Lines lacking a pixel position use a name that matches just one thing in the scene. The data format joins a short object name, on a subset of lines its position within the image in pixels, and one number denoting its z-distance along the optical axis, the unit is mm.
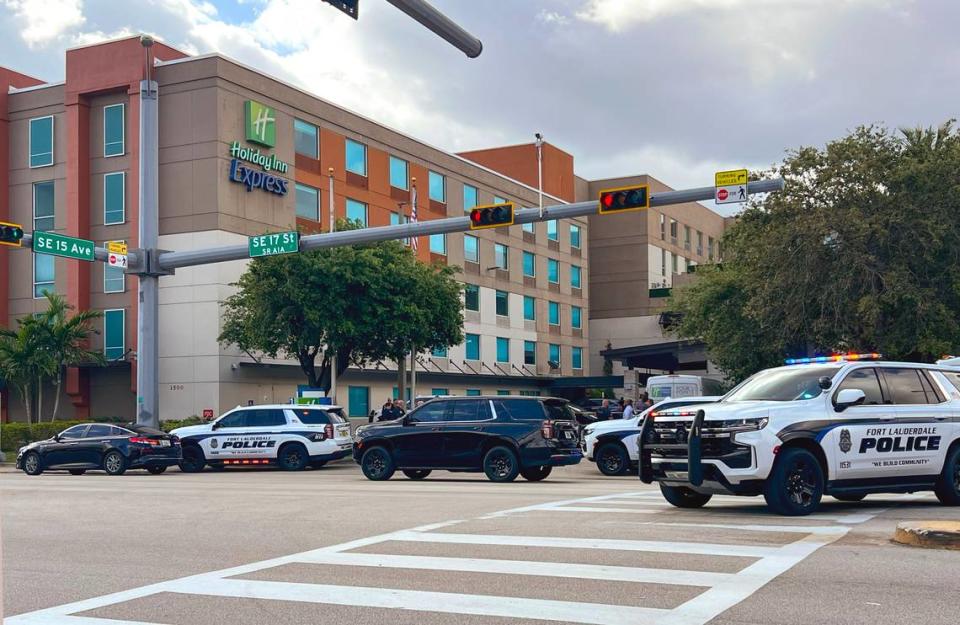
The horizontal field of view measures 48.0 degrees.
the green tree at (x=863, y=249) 31906
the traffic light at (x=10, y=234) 24828
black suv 20828
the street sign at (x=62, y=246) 26297
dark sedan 26641
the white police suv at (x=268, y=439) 27453
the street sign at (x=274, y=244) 26953
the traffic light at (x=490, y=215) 24266
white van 44781
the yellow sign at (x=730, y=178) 22672
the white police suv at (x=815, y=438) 12289
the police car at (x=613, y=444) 22578
